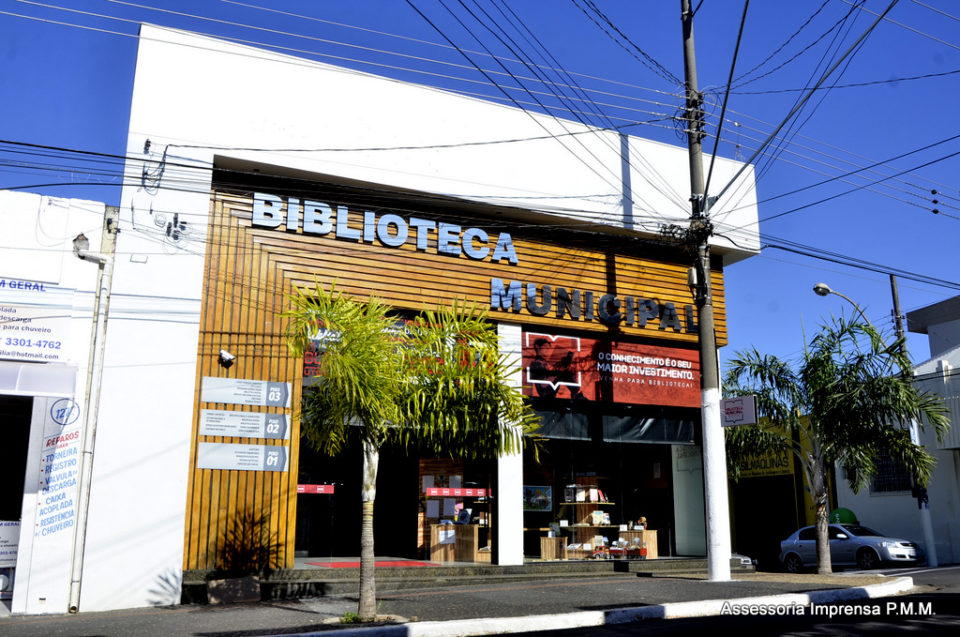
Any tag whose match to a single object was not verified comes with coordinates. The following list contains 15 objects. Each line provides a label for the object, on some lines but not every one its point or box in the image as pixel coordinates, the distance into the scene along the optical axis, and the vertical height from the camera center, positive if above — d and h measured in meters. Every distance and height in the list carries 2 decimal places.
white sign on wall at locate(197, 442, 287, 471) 13.28 +0.62
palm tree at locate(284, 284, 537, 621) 10.28 +1.38
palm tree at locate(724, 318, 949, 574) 16.53 +1.75
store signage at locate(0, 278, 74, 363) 12.11 +2.52
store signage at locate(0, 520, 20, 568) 11.95 -0.66
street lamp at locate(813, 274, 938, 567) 22.48 -0.84
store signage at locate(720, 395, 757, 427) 14.00 +1.46
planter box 12.72 -1.43
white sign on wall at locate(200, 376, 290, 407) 13.48 +1.68
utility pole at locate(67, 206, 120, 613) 12.11 +1.94
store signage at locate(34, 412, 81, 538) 11.95 +0.24
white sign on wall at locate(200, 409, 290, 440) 13.38 +1.14
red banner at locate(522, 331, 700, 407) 16.81 +2.62
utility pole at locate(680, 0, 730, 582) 14.44 +1.87
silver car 21.27 -1.30
